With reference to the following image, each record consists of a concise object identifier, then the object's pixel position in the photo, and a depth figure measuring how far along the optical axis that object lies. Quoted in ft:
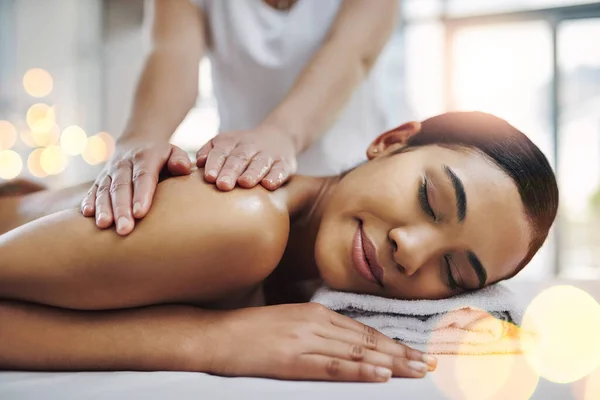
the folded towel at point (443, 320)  3.13
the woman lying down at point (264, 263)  2.72
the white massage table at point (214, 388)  2.37
